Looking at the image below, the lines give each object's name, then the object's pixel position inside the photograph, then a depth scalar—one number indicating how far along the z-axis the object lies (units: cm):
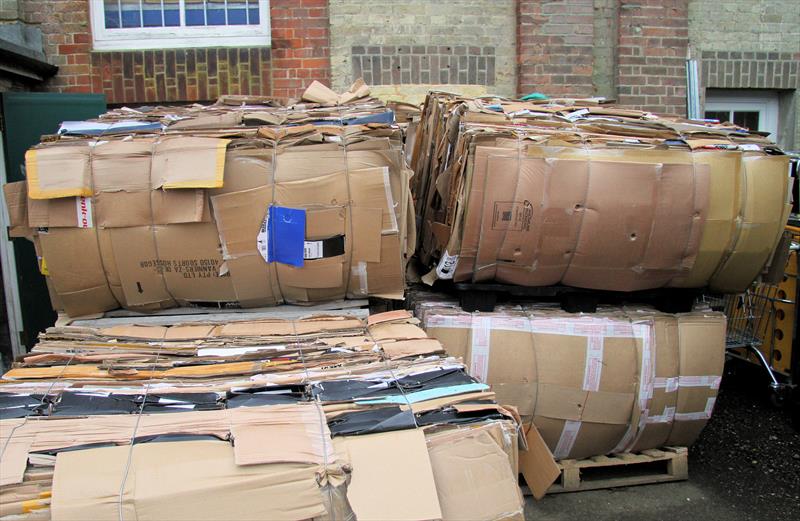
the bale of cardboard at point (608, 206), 363
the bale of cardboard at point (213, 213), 341
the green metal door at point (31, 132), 545
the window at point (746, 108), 733
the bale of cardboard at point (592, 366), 377
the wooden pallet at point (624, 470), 402
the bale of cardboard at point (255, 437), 203
